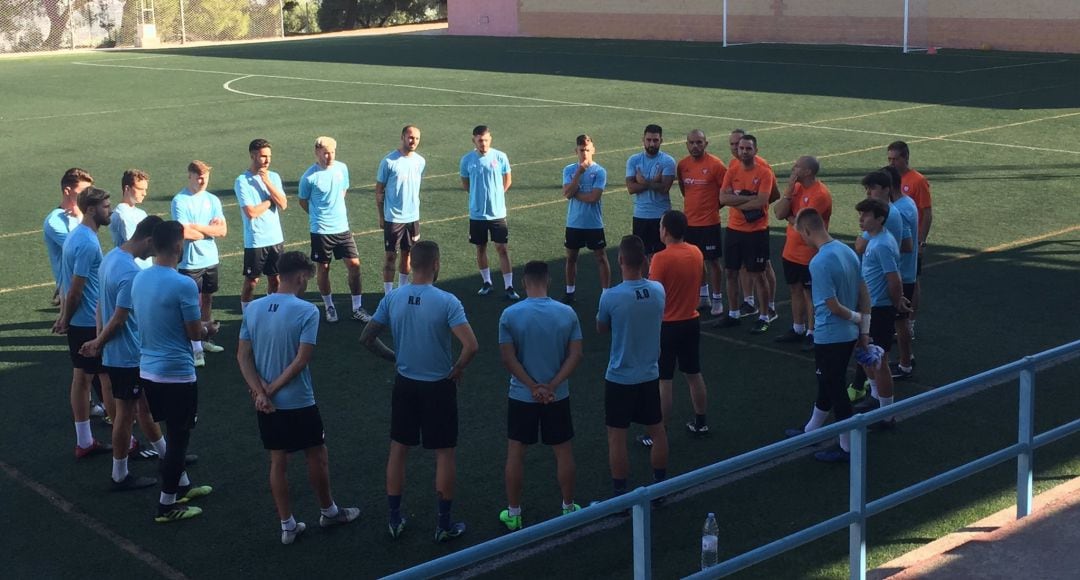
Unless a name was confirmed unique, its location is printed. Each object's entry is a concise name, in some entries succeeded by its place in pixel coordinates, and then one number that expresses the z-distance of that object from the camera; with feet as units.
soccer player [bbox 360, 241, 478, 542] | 25.25
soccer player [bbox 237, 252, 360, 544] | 24.89
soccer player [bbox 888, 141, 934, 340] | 36.86
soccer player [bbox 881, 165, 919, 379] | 33.73
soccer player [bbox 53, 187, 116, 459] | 29.45
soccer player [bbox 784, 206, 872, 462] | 28.27
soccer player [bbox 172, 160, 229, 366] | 36.91
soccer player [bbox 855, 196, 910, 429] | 30.19
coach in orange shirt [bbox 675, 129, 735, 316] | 41.19
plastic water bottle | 21.03
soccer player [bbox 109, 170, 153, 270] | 32.91
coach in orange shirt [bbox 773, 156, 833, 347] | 36.78
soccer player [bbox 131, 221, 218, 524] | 26.40
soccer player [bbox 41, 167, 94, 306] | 33.53
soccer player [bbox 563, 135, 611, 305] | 43.06
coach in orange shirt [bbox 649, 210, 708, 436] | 29.25
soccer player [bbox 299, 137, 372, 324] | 41.55
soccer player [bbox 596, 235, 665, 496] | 26.11
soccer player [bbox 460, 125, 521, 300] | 44.93
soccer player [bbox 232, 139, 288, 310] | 39.68
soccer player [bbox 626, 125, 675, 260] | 41.73
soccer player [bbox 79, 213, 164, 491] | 27.50
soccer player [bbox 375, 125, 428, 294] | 43.37
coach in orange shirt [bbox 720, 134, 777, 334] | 39.75
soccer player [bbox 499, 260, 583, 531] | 25.14
